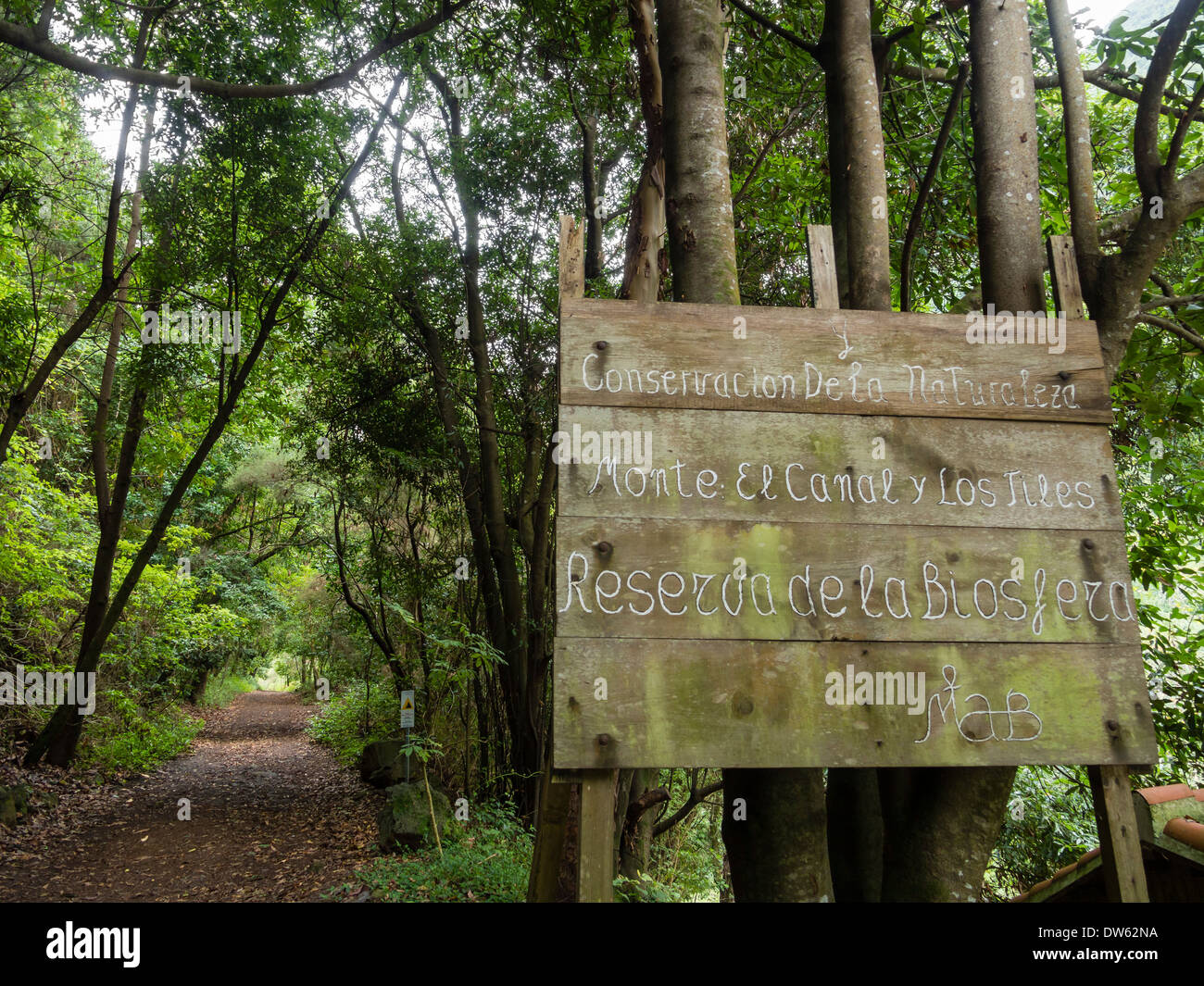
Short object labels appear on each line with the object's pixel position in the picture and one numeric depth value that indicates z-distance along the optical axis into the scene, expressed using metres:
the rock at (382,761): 9.26
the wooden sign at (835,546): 1.87
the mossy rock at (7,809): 6.73
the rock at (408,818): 6.47
